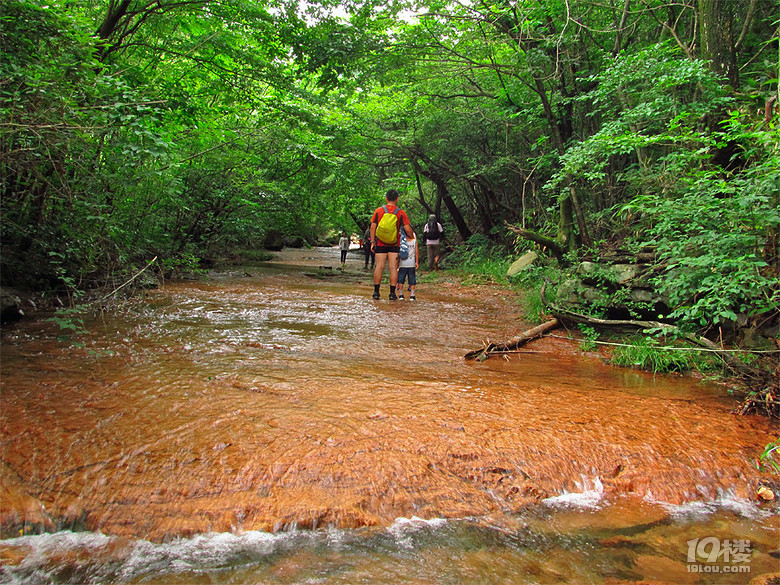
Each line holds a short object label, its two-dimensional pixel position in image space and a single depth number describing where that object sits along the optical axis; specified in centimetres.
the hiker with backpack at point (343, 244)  1867
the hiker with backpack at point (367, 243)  1886
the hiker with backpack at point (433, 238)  1616
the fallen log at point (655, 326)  400
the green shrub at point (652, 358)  489
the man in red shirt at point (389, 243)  828
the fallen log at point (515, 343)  515
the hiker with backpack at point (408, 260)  889
